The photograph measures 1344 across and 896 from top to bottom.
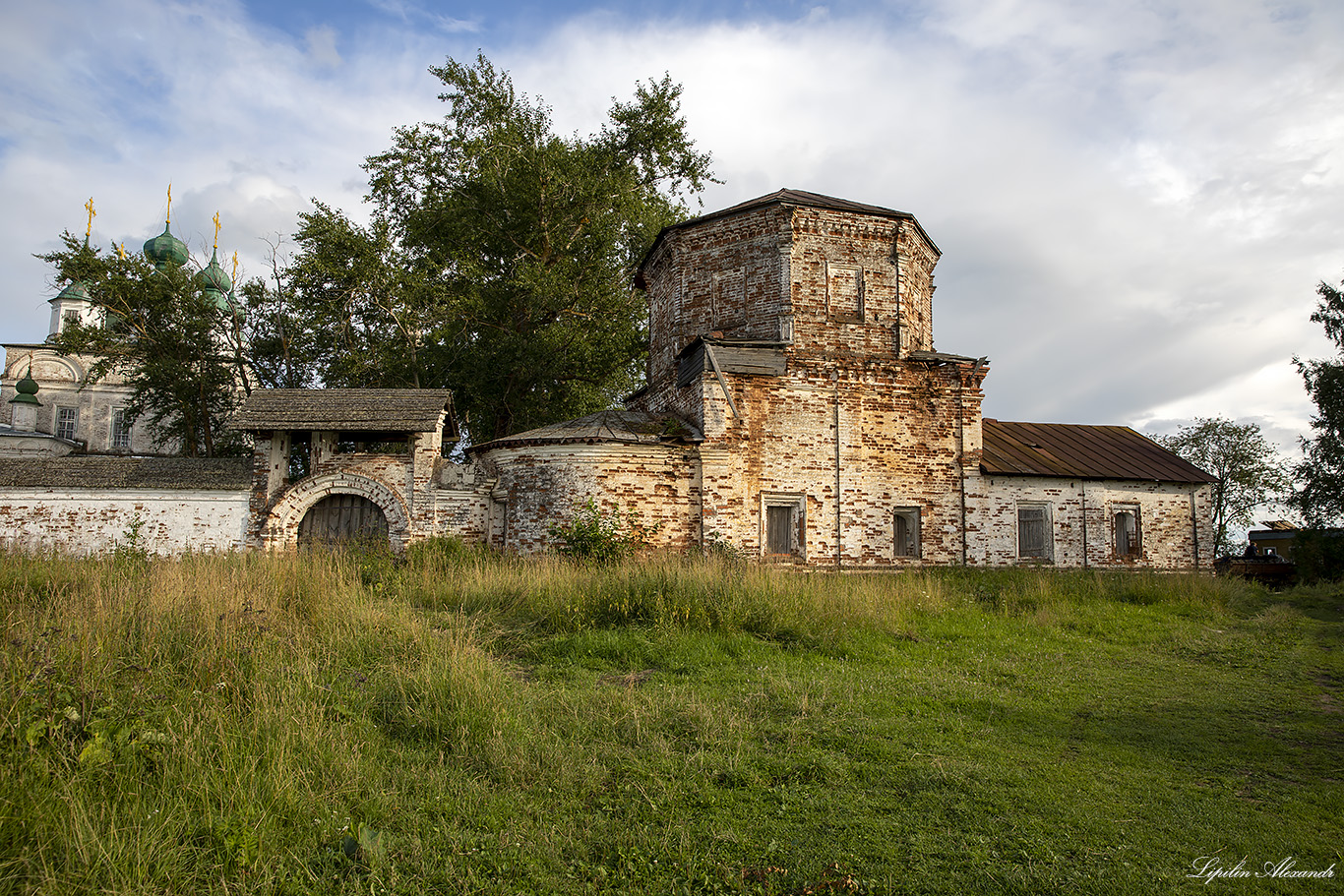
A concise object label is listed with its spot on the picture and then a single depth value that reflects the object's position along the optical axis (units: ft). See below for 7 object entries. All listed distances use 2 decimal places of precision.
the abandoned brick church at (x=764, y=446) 48.78
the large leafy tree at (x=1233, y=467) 110.83
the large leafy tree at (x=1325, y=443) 79.41
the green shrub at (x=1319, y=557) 72.95
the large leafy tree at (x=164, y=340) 65.41
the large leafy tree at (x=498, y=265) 70.18
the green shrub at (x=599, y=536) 45.37
